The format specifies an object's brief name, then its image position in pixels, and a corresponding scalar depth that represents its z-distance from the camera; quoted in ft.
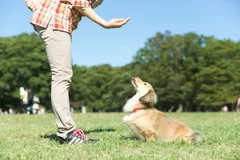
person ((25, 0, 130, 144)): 17.01
